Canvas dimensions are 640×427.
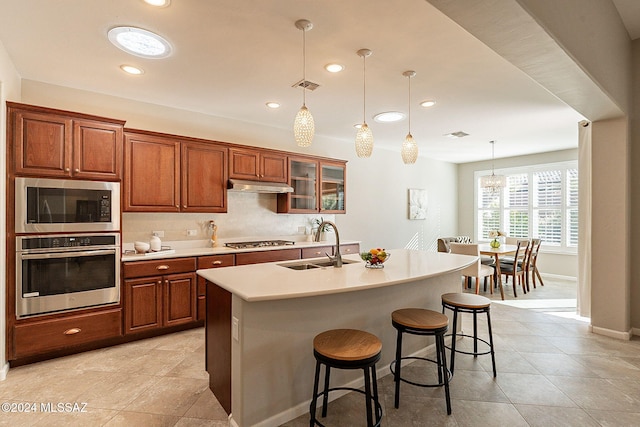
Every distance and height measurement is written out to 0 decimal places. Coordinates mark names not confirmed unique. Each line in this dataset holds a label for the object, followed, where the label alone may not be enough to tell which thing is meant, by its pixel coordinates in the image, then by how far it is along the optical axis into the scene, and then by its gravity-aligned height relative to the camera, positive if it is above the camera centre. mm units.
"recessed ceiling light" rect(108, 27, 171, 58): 2396 +1343
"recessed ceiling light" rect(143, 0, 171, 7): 2029 +1337
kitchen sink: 2875 -470
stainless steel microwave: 2744 +63
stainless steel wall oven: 2758 -545
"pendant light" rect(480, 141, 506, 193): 6125 +618
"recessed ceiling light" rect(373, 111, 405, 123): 4309 +1339
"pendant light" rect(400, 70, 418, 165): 2990 +600
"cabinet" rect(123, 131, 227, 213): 3547 +455
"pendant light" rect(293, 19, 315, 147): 2439 +663
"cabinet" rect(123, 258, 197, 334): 3297 -871
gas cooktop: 4238 -430
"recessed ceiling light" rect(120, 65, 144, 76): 2989 +1352
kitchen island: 1937 -764
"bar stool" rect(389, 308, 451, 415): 2172 -779
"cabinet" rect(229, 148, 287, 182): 4305 +675
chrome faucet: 2762 -396
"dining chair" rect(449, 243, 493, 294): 5074 -843
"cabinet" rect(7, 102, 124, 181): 2740 +629
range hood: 4203 +363
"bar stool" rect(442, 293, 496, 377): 2643 -755
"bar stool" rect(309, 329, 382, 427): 1748 -774
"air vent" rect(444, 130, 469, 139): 5398 +1352
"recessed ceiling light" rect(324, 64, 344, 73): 2906 +1338
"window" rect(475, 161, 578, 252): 6625 +188
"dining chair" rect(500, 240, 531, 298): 5388 -879
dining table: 5270 -631
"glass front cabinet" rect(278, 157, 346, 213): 4914 +423
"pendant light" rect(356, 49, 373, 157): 2814 +632
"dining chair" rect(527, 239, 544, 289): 5683 -789
